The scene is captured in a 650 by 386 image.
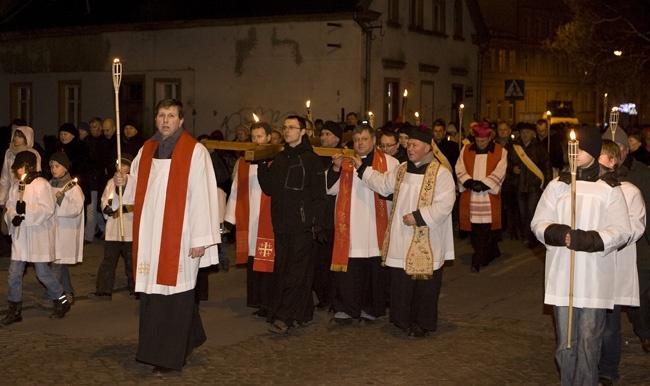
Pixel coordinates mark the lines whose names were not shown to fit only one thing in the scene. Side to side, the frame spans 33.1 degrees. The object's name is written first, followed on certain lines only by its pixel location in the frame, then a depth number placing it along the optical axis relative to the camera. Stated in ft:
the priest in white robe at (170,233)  26.81
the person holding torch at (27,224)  32.50
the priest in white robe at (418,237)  32.17
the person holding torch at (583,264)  22.81
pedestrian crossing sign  83.41
